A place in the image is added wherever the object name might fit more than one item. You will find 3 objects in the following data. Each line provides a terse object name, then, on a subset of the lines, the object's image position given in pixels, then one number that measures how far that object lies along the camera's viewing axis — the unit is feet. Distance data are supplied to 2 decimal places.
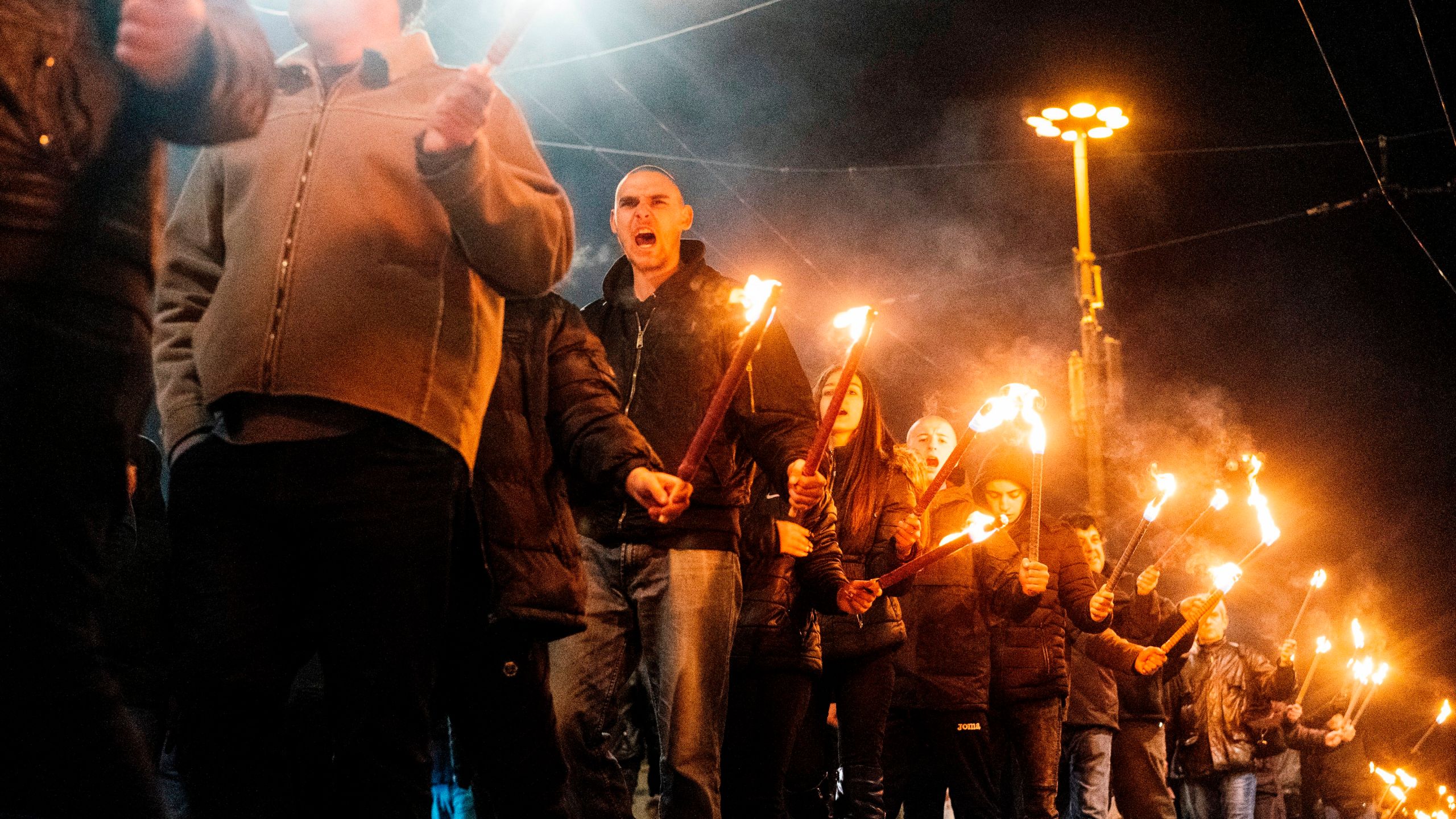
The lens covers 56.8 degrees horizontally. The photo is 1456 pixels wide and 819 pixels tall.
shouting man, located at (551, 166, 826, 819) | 14.51
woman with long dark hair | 20.35
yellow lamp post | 46.19
